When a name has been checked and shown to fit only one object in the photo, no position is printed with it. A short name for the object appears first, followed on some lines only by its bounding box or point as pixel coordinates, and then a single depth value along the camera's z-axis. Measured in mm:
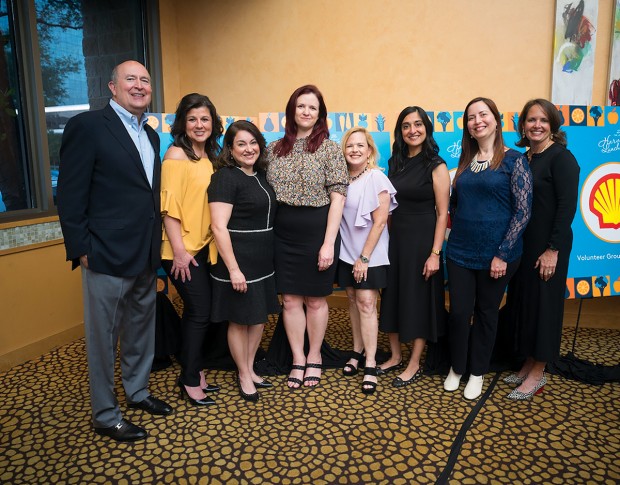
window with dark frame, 3180
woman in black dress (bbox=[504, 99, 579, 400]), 2393
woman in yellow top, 2379
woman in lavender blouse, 2633
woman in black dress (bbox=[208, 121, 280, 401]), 2373
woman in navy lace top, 2422
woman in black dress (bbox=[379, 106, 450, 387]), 2635
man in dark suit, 2041
